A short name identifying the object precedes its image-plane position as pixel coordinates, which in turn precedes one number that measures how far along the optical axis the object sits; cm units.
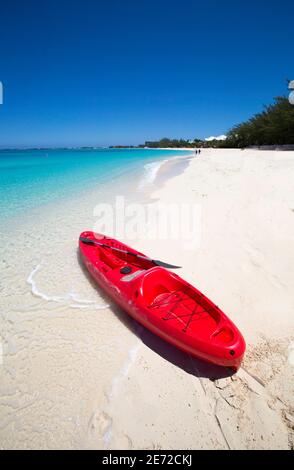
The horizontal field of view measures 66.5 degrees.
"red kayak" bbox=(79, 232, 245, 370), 230
